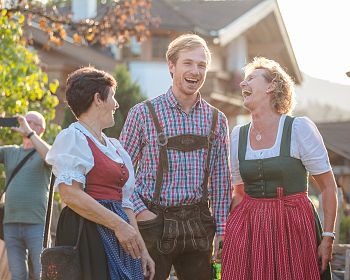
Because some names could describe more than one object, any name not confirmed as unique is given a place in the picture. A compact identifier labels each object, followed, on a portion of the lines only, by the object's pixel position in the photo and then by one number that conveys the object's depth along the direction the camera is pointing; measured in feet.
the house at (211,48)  97.40
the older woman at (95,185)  16.33
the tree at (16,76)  38.81
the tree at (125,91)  67.15
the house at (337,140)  45.84
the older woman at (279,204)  19.44
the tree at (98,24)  42.65
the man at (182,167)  19.69
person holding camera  29.35
